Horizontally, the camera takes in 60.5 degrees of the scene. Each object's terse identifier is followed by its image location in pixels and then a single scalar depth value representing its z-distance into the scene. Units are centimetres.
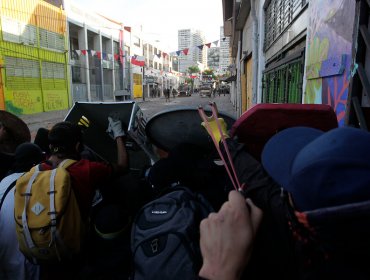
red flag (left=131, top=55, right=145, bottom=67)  2811
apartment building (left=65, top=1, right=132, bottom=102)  2653
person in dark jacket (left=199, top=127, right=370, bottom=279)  73
